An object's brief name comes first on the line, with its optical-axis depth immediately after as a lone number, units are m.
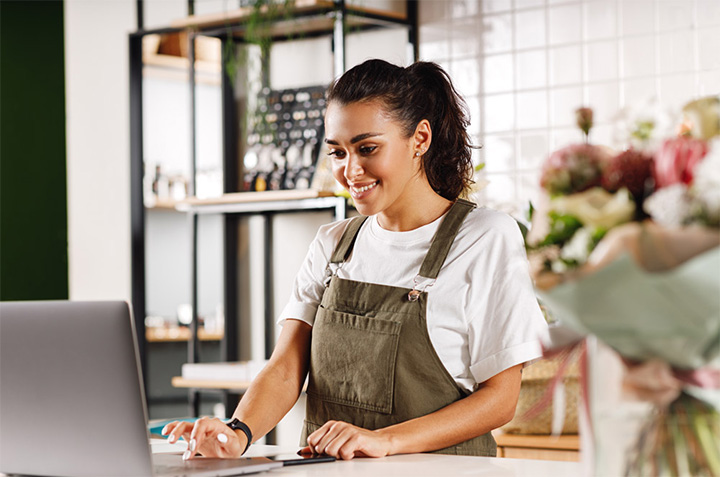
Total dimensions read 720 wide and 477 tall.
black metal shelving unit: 3.23
